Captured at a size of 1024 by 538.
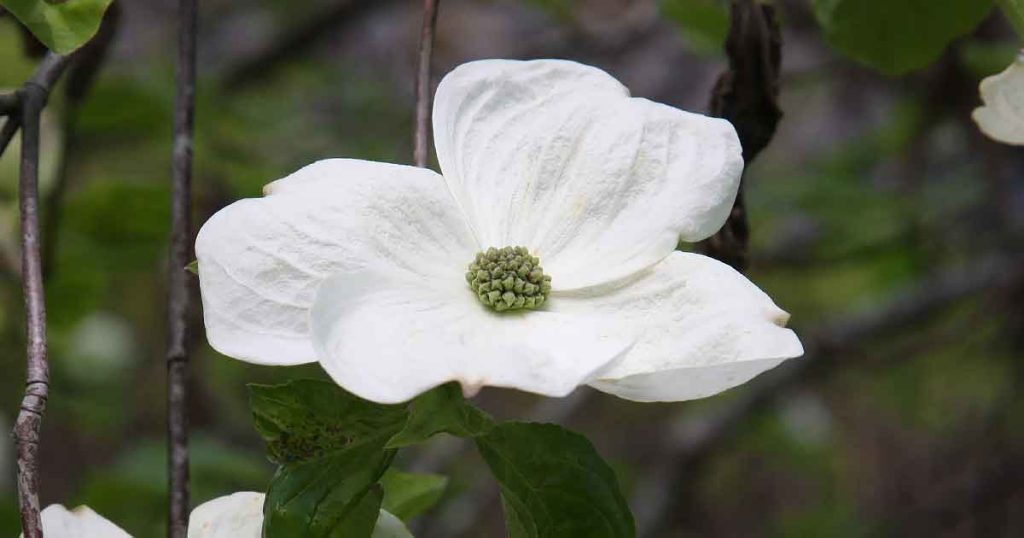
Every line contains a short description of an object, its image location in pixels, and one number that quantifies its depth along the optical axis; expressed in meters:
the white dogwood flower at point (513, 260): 0.82
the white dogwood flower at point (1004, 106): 0.89
